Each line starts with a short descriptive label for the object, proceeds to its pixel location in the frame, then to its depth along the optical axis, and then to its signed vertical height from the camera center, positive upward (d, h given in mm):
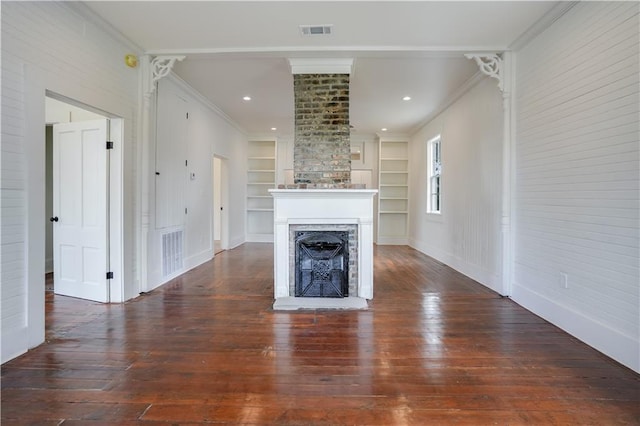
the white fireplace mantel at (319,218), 3865 -149
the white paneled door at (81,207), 3598 -10
